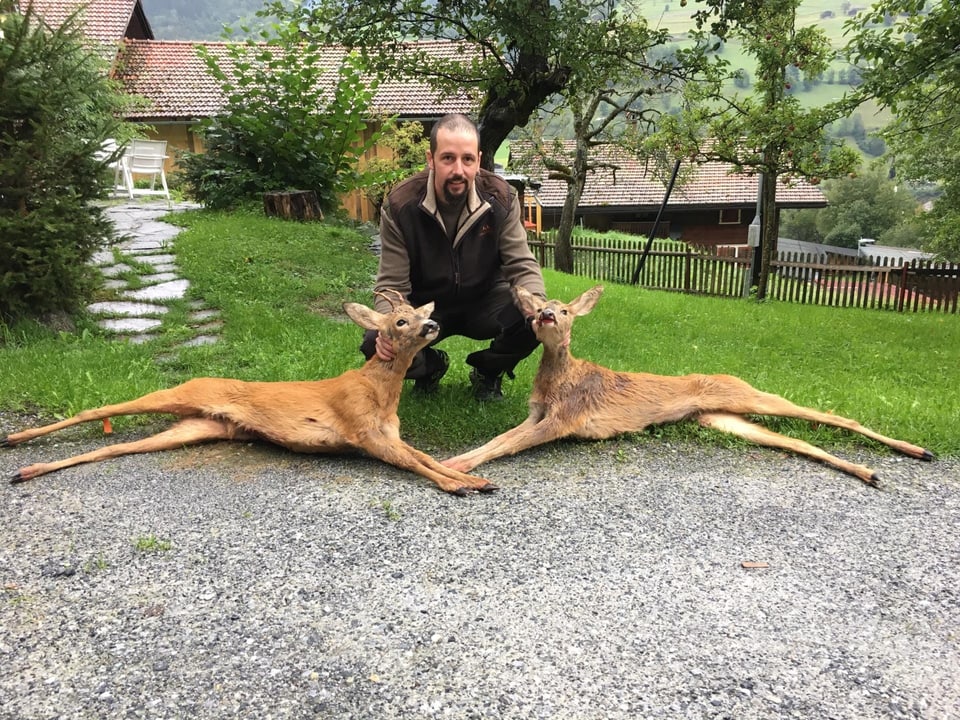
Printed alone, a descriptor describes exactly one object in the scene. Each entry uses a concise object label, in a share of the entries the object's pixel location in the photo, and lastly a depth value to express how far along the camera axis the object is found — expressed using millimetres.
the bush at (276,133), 12406
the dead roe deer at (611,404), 4098
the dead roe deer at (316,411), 3830
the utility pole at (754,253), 16547
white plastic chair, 15398
